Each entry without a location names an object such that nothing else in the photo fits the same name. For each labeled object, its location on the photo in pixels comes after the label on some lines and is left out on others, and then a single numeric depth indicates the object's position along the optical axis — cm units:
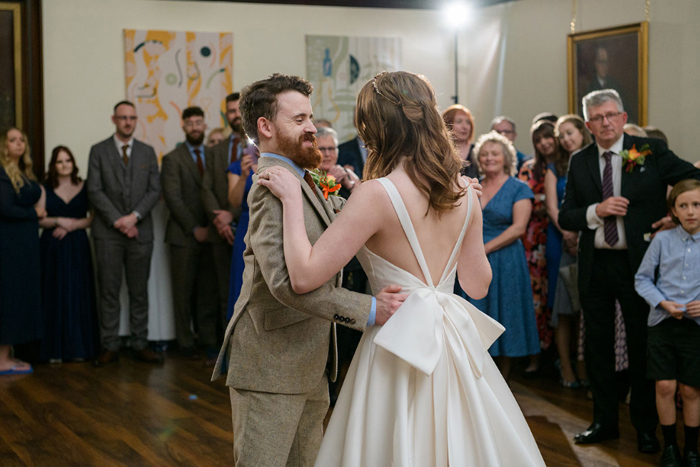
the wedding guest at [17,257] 578
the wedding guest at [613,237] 385
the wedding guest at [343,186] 475
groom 208
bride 190
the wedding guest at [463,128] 543
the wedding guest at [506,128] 631
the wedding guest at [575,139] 521
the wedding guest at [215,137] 694
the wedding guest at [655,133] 512
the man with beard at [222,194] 617
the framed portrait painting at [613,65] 631
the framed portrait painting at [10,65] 664
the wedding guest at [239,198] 506
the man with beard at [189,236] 641
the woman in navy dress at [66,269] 616
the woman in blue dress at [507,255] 492
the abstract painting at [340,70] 752
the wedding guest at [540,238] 556
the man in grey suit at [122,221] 622
